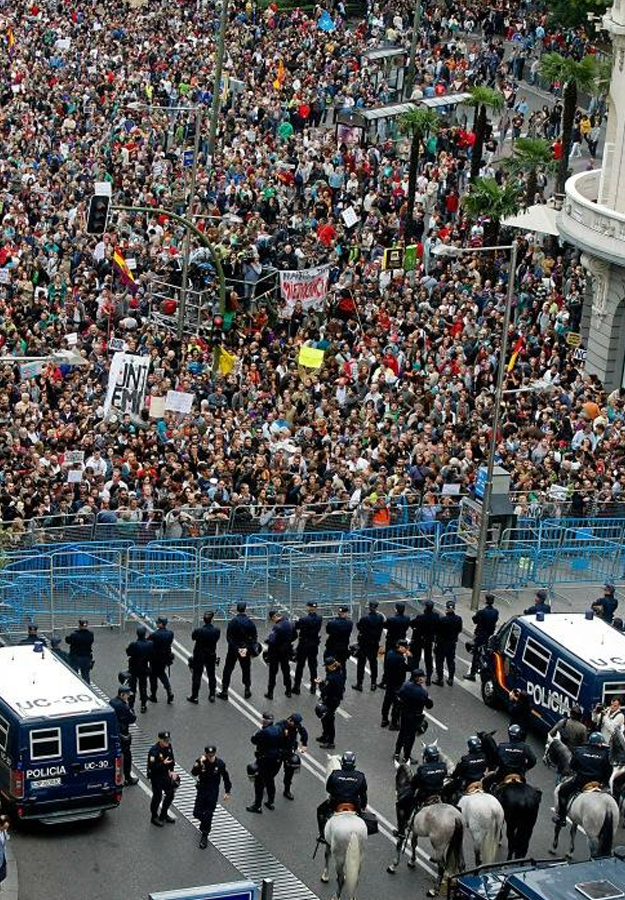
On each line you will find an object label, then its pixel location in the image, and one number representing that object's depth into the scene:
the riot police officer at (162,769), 33.88
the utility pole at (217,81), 62.19
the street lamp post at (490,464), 42.38
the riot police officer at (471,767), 34.00
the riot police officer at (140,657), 37.62
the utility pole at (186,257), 55.88
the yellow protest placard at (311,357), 52.81
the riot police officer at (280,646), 38.19
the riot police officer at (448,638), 39.34
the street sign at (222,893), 24.12
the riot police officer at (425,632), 39.41
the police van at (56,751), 33.47
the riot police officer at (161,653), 37.56
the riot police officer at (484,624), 39.53
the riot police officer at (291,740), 34.72
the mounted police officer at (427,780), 33.22
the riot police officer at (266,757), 34.56
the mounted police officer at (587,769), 34.12
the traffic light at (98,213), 52.50
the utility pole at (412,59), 74.75
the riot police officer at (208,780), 33.47
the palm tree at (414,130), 62.81
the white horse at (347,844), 32.16
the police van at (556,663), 36.69
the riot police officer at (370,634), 38.81
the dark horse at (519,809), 33.81
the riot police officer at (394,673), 38.00
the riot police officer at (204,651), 37.72
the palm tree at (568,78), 63.28
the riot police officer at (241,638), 38.16
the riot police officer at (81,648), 37.47
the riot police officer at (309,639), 38.50
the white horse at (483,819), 33.12
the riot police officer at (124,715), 34.72
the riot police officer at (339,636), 38.47
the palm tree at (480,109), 64.31
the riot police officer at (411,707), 36.19
